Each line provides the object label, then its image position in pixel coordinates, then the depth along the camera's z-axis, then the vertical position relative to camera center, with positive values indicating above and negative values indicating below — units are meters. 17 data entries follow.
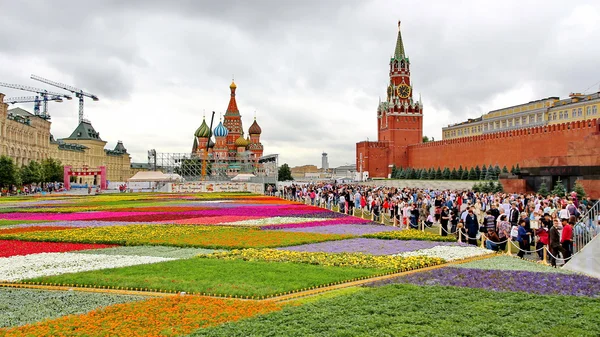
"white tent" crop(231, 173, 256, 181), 55.70 +0.82
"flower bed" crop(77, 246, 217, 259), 12.33 -1.54
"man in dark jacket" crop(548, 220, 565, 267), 11.21 -1.25
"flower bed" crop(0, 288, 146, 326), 7.16 -1.69
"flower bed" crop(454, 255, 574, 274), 10.23 -1.60
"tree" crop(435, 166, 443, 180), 57.78 +0.93
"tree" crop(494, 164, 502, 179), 46.66 +1.06
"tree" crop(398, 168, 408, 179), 65.99 +1.21
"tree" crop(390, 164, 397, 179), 68.97 +1.39
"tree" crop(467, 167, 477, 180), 50.84 +0.80
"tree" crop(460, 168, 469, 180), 52.53 +0.82
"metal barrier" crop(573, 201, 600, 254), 11.00 -1.00
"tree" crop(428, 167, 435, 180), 58.62 +1.11
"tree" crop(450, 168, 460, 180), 54.47 +0.87
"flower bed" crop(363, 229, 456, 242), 14.53 -1.43
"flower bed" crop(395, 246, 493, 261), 11.78 -1.54
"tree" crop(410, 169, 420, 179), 62.94 +1.15
